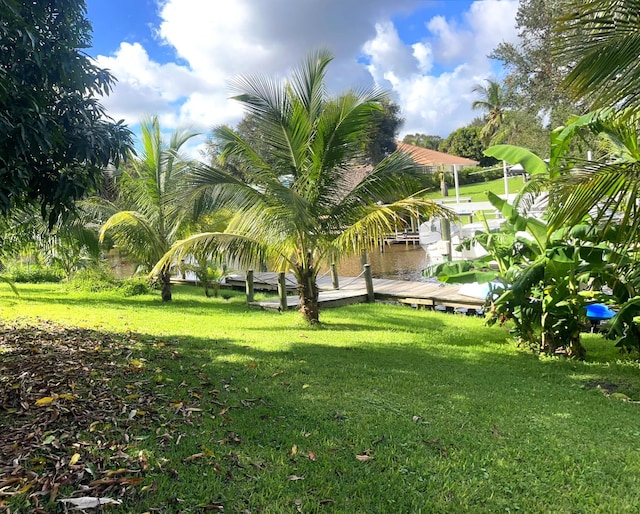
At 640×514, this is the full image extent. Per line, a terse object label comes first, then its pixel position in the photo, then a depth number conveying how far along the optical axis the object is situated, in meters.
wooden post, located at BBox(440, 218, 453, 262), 16.05
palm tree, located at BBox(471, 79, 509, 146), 45.25
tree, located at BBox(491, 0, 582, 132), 23.42
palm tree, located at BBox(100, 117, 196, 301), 12.77
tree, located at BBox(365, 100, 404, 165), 37.72
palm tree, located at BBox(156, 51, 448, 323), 8.17
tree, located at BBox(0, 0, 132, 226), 3.51
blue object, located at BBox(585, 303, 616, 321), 9.47
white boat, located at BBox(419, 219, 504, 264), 19.00
